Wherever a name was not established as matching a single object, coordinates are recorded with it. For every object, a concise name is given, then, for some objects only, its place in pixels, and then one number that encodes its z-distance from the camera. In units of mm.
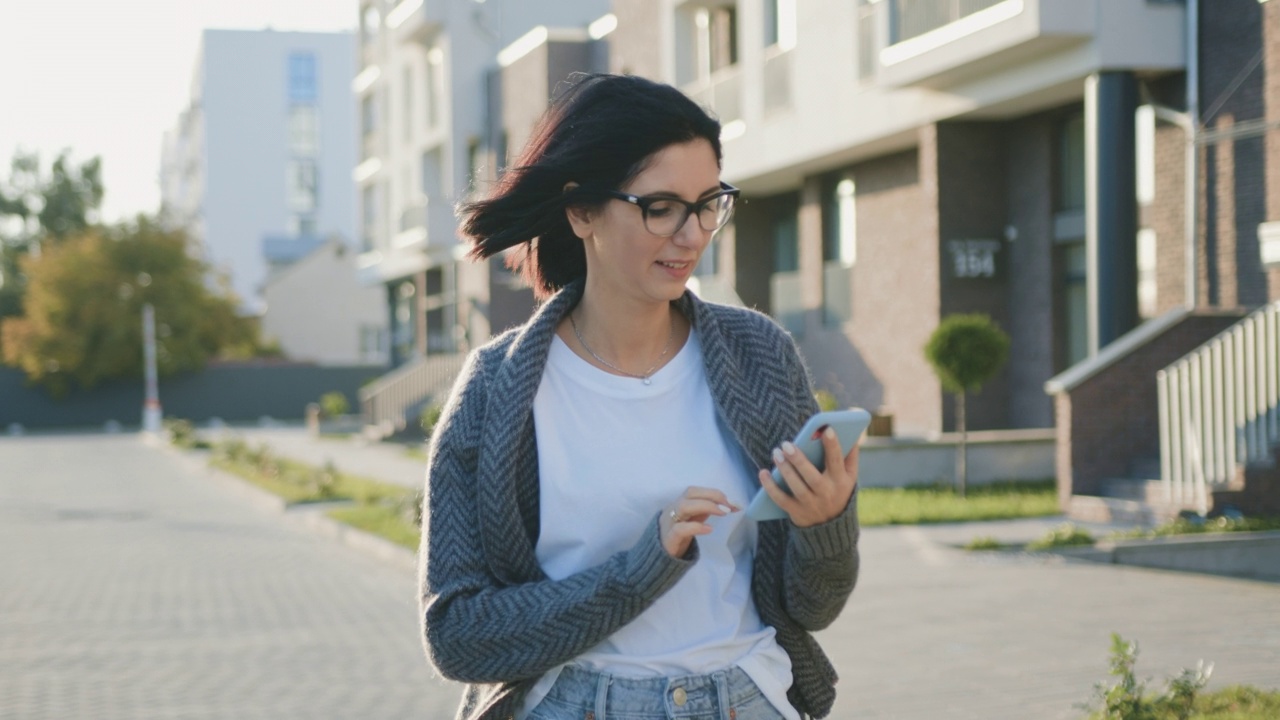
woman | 2549
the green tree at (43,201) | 81312
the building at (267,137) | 84188
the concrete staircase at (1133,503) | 14070
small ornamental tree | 17234
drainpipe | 16609
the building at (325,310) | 70438
